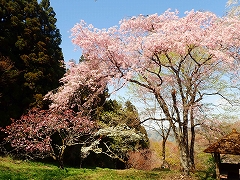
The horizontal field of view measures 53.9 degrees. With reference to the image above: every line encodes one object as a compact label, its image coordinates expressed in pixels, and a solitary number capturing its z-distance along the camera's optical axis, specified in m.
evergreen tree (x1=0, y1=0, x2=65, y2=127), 19.73
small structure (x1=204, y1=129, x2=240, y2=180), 12.07
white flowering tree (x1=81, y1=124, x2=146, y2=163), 18.73
